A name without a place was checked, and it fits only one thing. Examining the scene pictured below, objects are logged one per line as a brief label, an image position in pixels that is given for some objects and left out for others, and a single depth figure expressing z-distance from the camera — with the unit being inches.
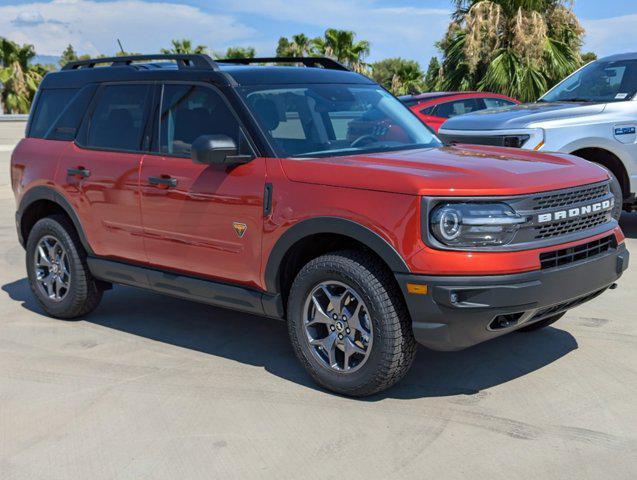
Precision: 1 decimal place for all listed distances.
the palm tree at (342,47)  1798.7
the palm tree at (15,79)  2073.1
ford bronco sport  161.3
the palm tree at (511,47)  899.4
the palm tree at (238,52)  2388.5
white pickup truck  331.6
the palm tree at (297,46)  2171.4
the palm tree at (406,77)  1879.9
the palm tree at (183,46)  2606.8
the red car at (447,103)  531.2
